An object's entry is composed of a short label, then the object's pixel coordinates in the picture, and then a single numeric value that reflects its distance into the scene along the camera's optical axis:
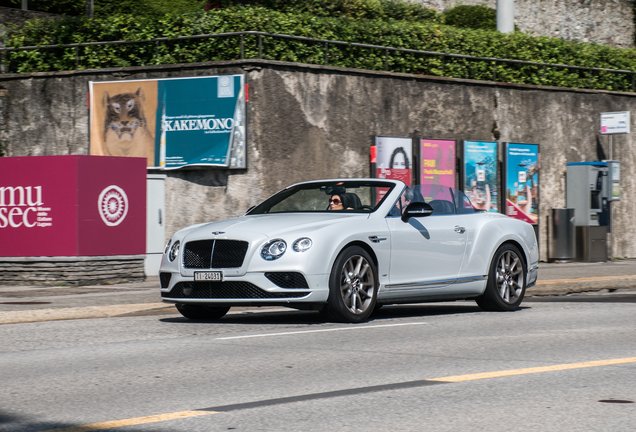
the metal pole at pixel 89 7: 27.64
